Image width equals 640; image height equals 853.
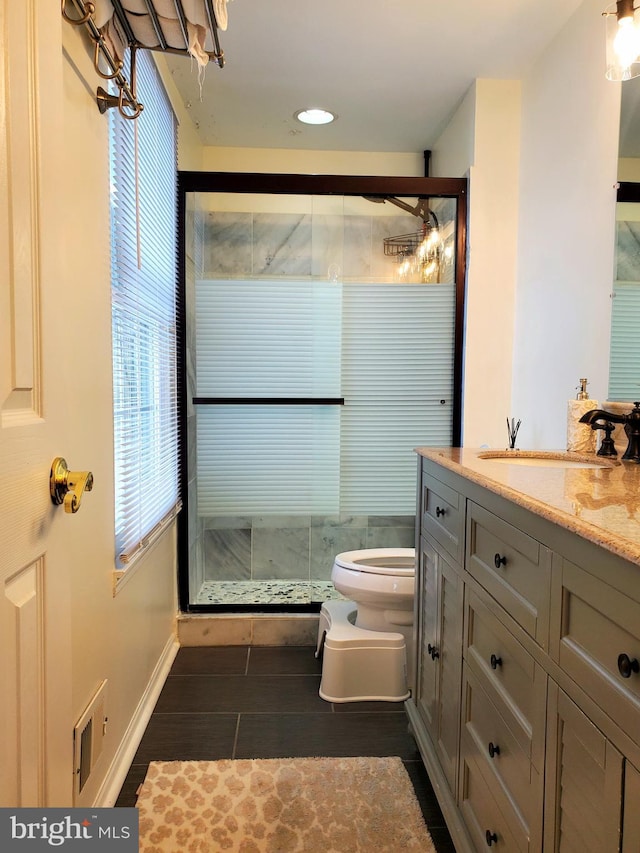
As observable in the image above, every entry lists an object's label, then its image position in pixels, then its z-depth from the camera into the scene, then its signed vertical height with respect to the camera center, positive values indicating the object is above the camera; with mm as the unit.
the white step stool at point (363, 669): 2109 -1072
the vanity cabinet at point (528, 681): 703 -486
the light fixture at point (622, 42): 1489 +957
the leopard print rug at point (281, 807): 1414 -1161
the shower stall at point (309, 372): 2711 +87
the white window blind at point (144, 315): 1646 +254
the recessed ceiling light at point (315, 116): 2678 +1341
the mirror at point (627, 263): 1597 +381
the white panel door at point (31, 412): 702 -35
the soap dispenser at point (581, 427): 1717 -111
